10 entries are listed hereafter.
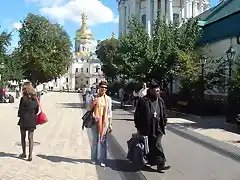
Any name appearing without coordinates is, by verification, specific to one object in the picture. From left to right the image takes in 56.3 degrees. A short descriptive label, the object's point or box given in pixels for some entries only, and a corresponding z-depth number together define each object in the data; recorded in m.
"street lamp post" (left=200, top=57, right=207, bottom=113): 12.15
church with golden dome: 76.09
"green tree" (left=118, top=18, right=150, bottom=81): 14.72
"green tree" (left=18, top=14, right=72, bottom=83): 37.03
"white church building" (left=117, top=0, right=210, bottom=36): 32.70
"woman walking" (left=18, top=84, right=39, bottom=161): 4.80
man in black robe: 4.26
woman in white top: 4.60
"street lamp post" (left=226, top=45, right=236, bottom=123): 9.27
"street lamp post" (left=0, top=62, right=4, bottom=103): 17.35
